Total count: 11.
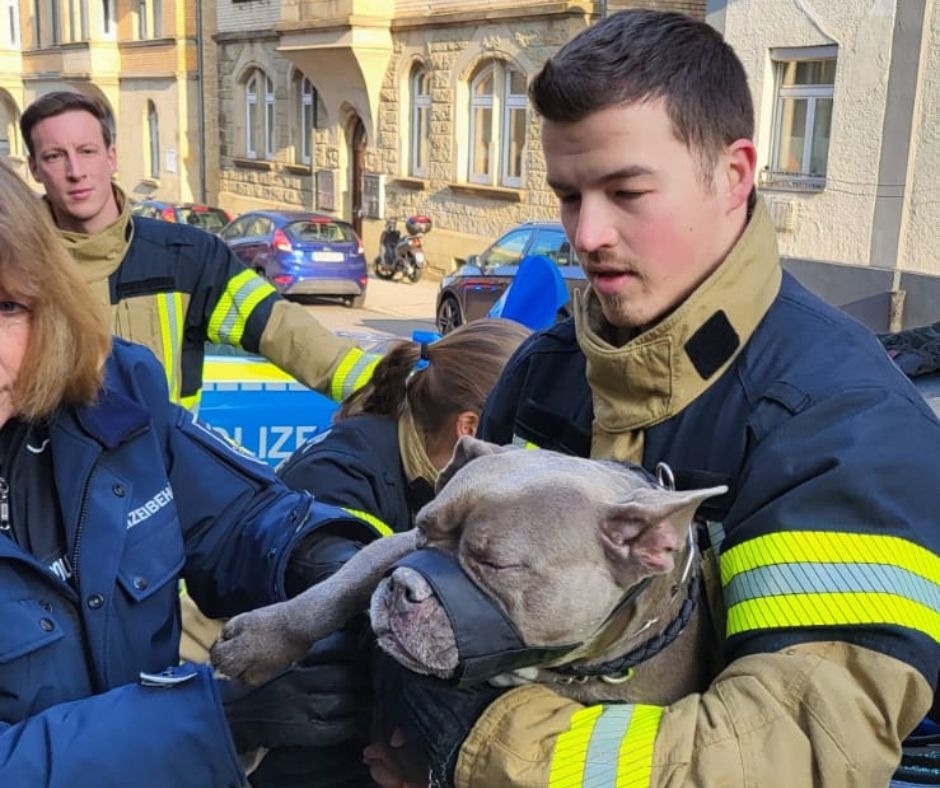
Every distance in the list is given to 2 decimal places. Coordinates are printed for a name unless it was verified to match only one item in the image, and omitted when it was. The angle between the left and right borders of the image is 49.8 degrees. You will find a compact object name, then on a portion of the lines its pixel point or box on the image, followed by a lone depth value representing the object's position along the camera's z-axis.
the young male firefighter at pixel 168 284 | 4.25
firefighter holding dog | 1.53
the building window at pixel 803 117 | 14.87
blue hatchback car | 18.00
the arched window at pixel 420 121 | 22.58
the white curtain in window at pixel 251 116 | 28.67
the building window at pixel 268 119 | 27.96
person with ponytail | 3.12
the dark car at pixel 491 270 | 14.22
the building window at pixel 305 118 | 26.38
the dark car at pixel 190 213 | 20.27
